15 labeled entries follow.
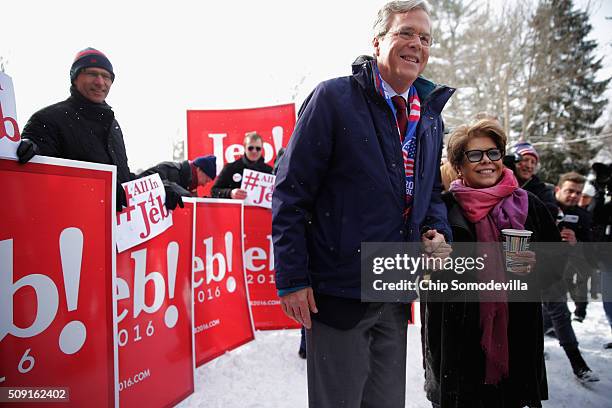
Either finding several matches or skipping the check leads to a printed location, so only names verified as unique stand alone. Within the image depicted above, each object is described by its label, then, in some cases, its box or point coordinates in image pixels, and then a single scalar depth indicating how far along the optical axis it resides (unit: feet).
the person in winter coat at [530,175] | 11.53
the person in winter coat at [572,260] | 10.69
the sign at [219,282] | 11.50
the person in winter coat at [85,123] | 7.33
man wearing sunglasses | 15.38
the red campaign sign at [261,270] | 15.20
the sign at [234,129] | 17.33
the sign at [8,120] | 5.70
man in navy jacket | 4.80
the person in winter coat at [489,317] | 6.19
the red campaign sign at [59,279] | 5.87
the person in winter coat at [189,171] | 11.47
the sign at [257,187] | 15.08
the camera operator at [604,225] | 11.84
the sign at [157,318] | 7.89
